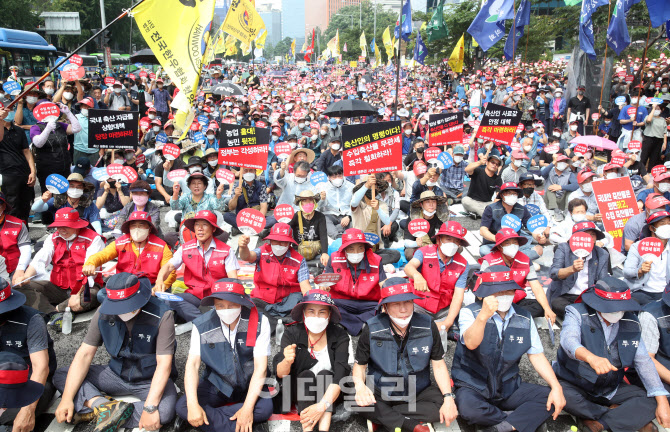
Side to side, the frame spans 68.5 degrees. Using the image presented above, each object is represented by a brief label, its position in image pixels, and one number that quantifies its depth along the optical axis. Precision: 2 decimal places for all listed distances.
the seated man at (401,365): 3.85
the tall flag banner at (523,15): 17.28
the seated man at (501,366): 3.81
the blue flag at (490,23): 15.53
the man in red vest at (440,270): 5.27
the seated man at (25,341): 3.74
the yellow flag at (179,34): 6.48
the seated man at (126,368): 3.84
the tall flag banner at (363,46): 38.91
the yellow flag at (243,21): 12.83
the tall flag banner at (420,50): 24.14
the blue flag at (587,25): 13.16
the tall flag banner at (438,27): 21.33
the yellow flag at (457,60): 19.42
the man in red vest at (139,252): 5.47
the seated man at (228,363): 3.82
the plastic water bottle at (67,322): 5.50
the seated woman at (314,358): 3.84
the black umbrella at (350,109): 13.84
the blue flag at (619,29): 12.20
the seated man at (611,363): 3.83
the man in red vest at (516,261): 5.17
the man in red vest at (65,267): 5.57
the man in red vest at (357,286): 5.41
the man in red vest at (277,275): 5.34
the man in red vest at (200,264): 5.35
